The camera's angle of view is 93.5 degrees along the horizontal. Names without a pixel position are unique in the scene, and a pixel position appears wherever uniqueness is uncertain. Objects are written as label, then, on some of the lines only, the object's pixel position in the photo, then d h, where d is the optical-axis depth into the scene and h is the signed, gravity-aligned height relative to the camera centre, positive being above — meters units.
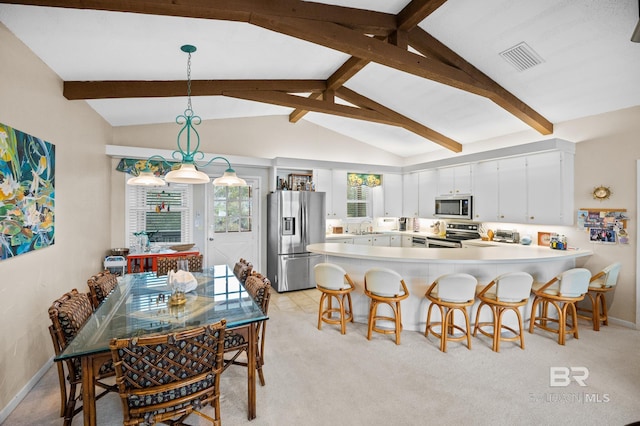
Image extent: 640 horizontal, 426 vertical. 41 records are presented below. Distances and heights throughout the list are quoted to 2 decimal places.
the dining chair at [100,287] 2.52 -0.63
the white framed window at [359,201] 6.29 +0.29
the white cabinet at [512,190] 4.54 +0.38
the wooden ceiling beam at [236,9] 1.80 +1.38
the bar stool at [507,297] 3.01 -0.84
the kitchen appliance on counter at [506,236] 4.83 -0.36
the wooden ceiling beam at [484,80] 3.11 +1.61
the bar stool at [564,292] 3.18 -0.86
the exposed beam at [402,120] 4.62 +1.62
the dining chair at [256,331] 2.14 -0.82
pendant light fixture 2.45 +0.35
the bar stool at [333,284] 3.40 -0.81
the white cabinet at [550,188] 4.11 +0.37
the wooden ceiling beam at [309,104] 3.74 +1.52
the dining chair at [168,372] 1.47 -0.83
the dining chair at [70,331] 1.80 -0.72
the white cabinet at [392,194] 6.60 +0.46
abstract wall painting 2.09 +0.17
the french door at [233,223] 5.36 -0.16
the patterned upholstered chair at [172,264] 3.43 -0.59
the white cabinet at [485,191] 4.94 +0.39
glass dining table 1.64 -0.69
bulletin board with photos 3.76 -0.13
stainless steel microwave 5.31 +0.14
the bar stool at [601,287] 3.61 -0.89
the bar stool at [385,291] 3.12 -0.82
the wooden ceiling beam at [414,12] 2.47 +1.74
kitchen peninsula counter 3.34 -0.60
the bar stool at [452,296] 2.99 -0.82
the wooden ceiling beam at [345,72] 3.40 +1.73
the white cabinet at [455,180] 5.38 +0.64
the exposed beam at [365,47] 2.24 +1.44
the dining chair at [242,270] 3.08 -0.59
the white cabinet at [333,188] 5.87 +0.52
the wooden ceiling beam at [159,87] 3.01 +1.39
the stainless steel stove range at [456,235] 5.29 -0.38
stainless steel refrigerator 5.20 -0.37
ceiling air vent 3.03 +1.66
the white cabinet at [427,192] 6.04 +0.46
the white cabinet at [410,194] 6.46 +0.45
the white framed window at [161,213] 4.75 +0.03
